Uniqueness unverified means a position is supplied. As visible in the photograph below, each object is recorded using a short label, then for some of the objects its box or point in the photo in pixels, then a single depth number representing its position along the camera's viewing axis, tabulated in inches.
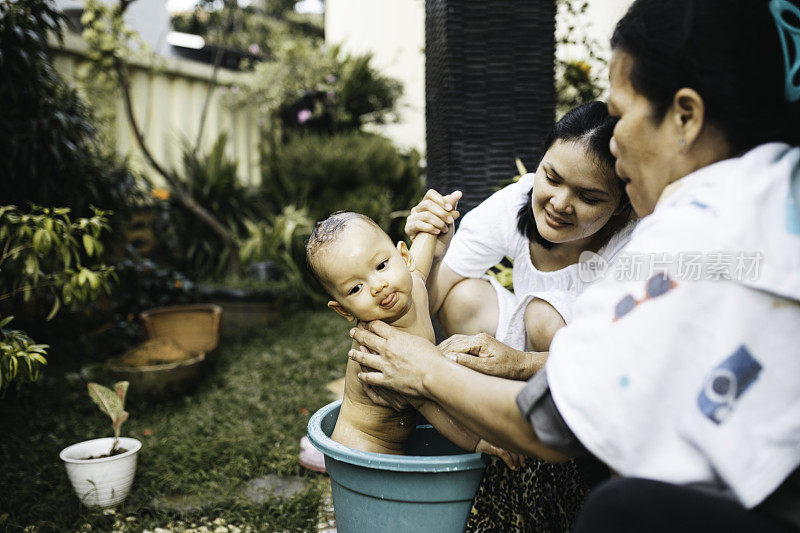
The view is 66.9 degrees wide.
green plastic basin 59.7
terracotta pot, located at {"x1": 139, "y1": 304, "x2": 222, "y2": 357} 163.6
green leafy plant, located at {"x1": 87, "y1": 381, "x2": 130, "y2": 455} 97.8
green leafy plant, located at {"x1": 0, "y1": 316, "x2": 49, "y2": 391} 80.7
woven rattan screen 122.0
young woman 39.0
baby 65.8
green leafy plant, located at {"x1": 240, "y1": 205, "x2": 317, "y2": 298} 210.1
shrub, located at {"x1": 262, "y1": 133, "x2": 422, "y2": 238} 227.9
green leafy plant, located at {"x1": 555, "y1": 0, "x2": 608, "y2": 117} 141.3
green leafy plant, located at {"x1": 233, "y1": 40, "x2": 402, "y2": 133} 250.5
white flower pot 95.9
